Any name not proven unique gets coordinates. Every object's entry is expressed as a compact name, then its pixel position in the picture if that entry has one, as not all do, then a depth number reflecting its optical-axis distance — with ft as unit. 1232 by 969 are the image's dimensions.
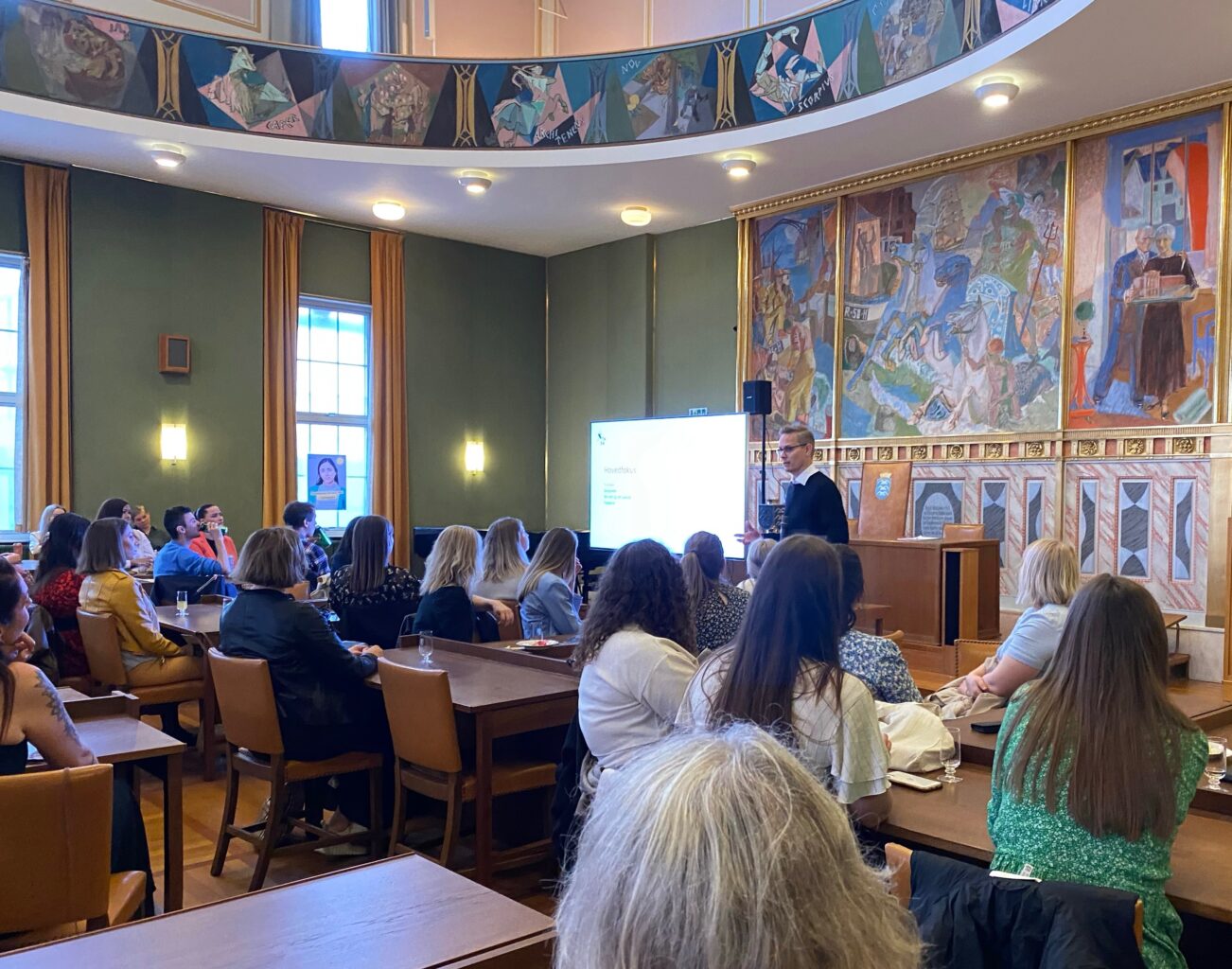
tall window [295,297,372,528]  35.78
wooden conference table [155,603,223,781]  17.93
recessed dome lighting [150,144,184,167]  28.42
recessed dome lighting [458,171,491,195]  30.73
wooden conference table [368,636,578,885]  12.17
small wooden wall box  31.99
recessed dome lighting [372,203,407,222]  33.81
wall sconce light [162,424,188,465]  32.17
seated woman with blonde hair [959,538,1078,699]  11.97
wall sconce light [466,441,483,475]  39.52
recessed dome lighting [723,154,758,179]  29.01
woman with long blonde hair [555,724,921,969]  2.47
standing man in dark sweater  19.43
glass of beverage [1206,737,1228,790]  8.63
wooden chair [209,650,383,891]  13.05
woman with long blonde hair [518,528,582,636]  17.26
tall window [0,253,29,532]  29.73
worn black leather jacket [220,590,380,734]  13.47
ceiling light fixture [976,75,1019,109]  23.31
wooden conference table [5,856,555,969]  5.13
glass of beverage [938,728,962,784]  9.32
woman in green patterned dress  6.58
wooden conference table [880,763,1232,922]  6.73
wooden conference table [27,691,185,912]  9.80
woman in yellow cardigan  17.29
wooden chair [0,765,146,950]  7.31
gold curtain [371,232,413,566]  36.86
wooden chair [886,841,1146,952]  5.43
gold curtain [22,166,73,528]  29.58
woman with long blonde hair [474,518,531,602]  18.52
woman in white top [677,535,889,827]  7.96
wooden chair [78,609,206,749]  17.38
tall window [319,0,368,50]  33.88
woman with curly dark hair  10.14
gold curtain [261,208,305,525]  34.19
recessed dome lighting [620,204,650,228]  34.47
